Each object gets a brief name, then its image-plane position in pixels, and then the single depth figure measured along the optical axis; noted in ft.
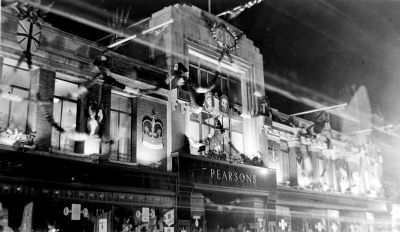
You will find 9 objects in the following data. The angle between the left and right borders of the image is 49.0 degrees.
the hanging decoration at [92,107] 58.80
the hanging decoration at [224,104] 87.51
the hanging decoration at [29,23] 56.24
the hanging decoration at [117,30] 83.34
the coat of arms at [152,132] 72.18
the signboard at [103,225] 61.93
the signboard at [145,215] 67.70
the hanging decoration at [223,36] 88.53
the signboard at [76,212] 58.29
